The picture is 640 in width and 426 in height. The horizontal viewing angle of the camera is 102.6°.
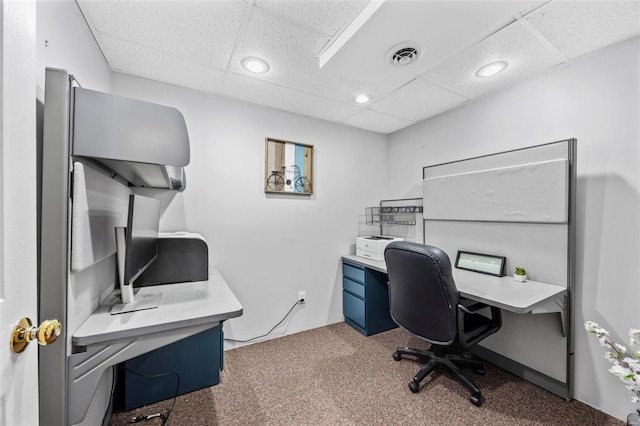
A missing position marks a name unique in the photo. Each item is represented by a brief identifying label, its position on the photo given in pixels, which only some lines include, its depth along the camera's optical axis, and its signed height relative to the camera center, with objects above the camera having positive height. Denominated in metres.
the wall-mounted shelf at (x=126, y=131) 0.95 +0.32
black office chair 1.59 -0.64
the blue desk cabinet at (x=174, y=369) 1.61 -1.07
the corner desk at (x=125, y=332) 0.97 -0.51
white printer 2.56 -0.36
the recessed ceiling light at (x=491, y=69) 1.78 +1.03
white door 0.53 +0.01
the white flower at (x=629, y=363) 1.12 -0.70
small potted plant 1.85 -0.45
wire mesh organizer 2.90 -0.04
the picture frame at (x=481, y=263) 2.02 -0.42
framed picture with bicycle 2.50 +0.44
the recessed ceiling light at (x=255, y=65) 1.76 +1.04
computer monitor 1.10 -0.19
